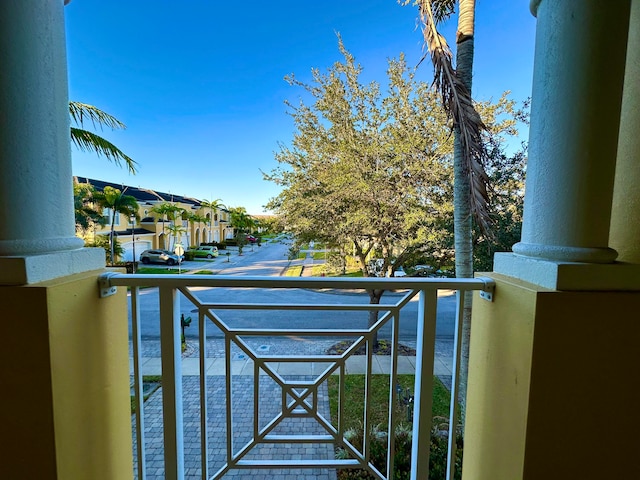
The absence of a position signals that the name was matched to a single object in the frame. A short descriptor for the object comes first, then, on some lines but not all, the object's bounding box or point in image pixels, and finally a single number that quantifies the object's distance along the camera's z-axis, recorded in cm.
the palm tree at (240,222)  3356
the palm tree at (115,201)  1171
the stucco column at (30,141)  86
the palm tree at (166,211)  1725
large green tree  591
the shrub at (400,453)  298
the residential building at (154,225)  1470
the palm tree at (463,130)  285
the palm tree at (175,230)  1780
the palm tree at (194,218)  2136
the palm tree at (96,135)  459
